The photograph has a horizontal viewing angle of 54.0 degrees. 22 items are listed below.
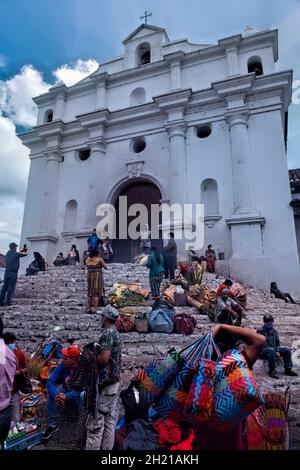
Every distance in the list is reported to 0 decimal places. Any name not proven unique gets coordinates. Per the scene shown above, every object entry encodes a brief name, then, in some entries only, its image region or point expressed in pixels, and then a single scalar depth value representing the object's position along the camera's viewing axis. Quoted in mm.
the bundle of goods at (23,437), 2992
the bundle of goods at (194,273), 8711
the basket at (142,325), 5914
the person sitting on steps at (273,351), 4855
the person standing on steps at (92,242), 9273
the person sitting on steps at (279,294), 10061
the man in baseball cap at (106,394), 2912
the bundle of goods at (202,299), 7175
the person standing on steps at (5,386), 2403
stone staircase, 4941
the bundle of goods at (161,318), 5820
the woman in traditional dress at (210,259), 11258
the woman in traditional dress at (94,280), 7023
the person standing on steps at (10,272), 7820
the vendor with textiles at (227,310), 5680
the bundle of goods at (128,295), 7568
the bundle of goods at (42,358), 4644
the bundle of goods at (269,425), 2209
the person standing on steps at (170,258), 9117
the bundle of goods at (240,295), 7836
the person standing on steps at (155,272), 7629
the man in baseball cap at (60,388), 3496
